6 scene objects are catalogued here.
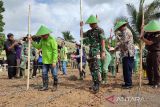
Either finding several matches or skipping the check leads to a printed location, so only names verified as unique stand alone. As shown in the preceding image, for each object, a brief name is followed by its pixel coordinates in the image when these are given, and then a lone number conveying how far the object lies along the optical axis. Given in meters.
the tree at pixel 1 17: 15.44
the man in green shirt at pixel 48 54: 3.74
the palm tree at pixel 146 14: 10.19
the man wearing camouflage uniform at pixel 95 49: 3.68
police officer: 3.82
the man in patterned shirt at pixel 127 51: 3.84
